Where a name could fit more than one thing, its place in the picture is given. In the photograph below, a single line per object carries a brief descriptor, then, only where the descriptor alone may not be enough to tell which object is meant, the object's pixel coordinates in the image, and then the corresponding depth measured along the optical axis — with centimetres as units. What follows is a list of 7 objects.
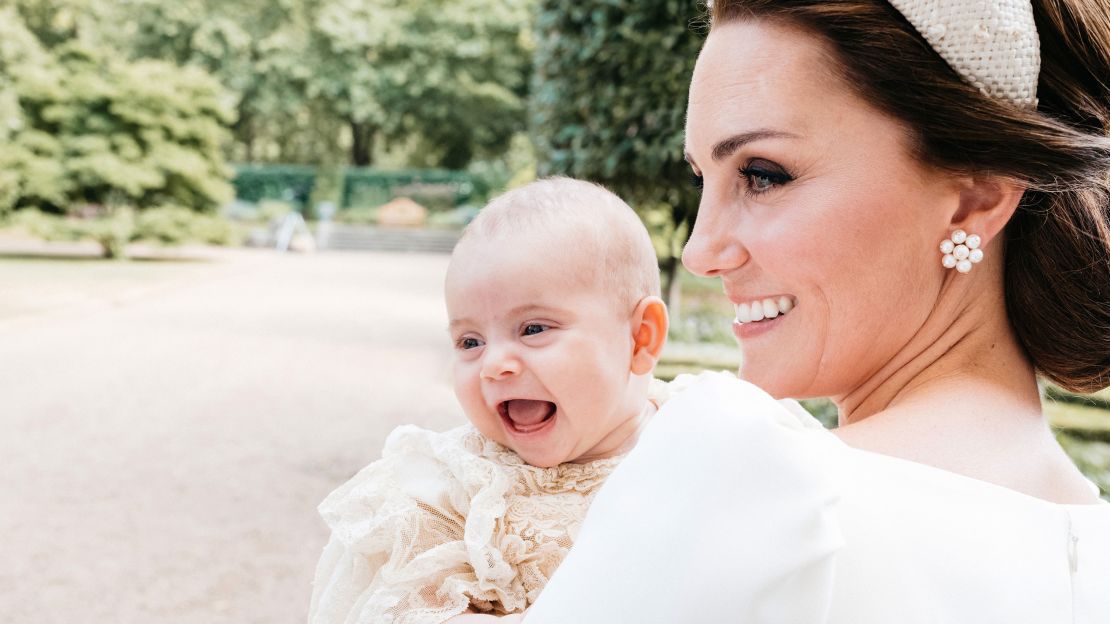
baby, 171
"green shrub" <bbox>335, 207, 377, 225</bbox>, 3569
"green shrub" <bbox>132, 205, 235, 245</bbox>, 2127
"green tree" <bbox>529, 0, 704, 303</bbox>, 673
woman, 101
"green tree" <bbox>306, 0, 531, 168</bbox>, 3488
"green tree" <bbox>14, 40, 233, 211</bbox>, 2102
